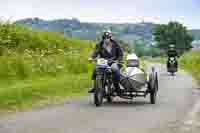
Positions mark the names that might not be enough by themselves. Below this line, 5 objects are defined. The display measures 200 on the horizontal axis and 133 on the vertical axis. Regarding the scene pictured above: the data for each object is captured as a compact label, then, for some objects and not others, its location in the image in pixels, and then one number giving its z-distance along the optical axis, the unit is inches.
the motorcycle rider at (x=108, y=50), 622.0
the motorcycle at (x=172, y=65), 1432.1
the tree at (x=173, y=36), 6122.1
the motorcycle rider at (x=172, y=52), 1437.6
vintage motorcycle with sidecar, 593.6
